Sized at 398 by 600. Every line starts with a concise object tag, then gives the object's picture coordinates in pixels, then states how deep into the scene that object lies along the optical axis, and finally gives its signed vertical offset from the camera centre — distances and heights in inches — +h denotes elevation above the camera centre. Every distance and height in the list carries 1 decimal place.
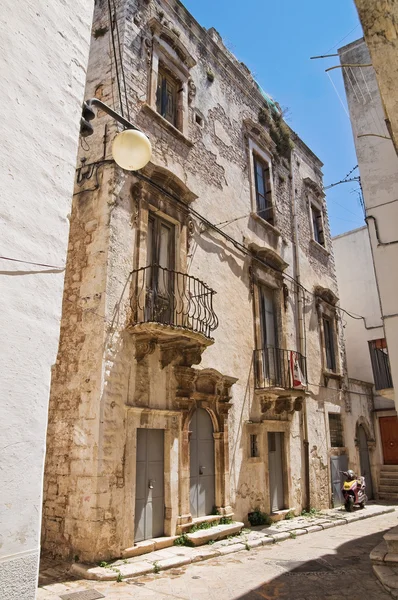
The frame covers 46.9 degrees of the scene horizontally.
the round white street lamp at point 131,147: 173.5 +108.2
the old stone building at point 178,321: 276.1 +91.8
